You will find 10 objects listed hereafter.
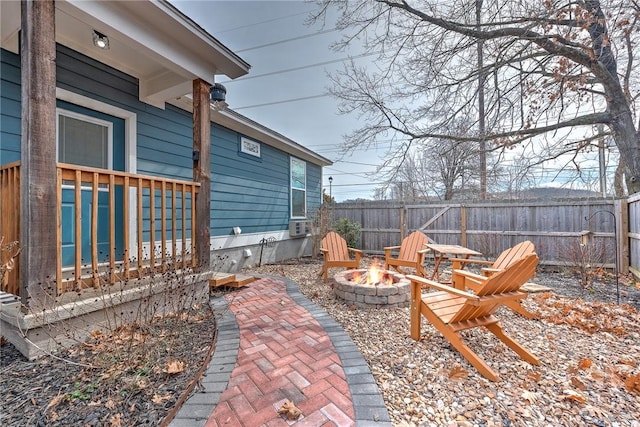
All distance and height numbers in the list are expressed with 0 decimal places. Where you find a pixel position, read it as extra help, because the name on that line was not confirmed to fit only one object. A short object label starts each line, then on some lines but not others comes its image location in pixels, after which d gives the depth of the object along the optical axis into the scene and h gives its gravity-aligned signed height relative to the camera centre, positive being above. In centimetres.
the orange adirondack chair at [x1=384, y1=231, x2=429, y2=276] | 494 -66
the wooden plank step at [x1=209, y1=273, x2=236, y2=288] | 389 -89
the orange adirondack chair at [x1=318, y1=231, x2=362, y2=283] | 486 -69
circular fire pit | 343 -98
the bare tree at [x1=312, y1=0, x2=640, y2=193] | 461 +288
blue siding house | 205 +104
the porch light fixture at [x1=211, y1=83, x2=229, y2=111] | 394 +176
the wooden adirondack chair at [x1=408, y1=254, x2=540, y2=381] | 215 -84
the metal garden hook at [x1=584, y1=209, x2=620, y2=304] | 372 -113
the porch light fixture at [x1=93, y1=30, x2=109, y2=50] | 287 +188
